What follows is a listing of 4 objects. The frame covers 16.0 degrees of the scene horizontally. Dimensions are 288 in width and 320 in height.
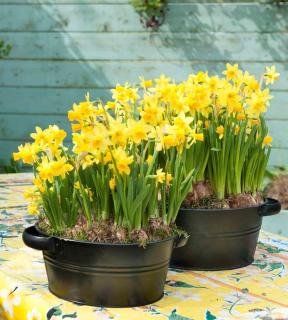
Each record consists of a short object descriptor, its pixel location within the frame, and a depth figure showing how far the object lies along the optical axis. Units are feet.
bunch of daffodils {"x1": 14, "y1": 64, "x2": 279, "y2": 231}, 6.16
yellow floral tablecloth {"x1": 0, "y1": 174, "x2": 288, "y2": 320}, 6.04
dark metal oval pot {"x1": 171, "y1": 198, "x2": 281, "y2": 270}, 7.02
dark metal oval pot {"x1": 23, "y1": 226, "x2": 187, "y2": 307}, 6.08
